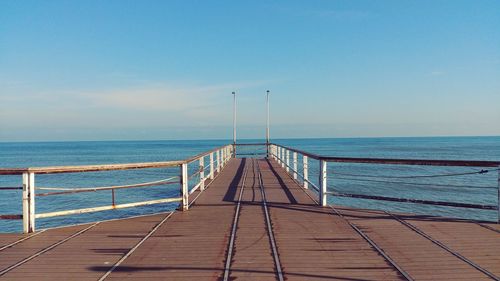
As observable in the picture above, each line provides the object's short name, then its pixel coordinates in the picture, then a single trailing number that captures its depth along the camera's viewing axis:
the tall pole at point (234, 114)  35.34
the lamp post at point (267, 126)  35.68
